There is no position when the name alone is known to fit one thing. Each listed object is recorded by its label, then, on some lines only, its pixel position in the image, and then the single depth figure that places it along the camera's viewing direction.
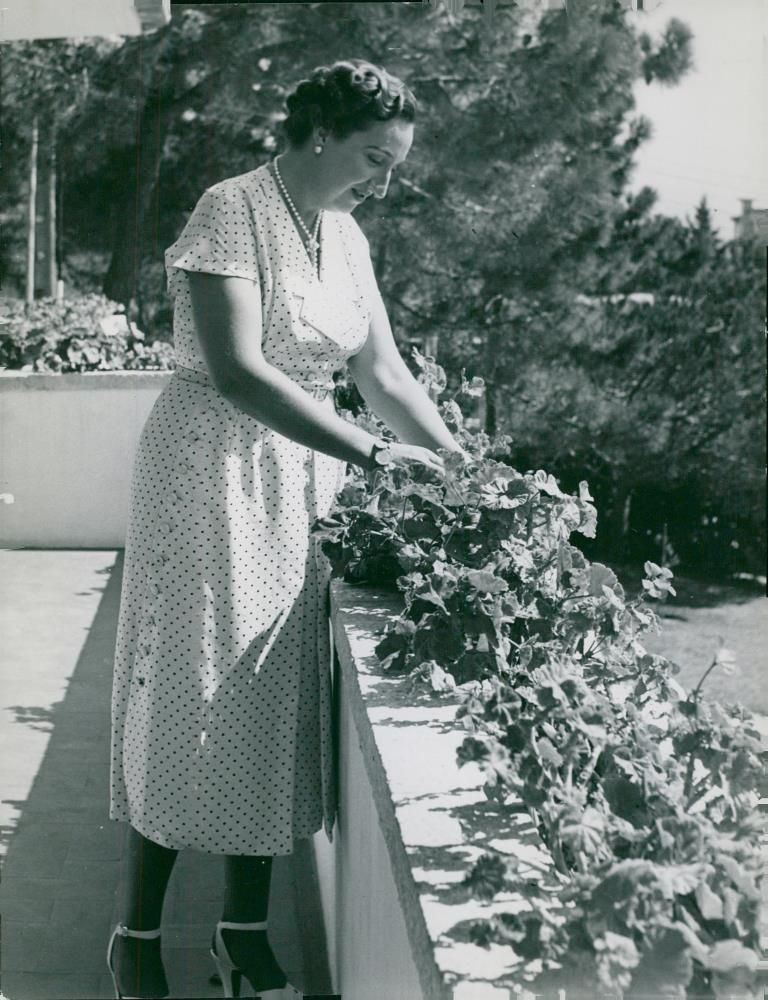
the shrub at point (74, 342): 8.58
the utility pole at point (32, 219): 10.27
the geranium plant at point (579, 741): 0.91
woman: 2.04
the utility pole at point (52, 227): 10.51
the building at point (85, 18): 8.28
